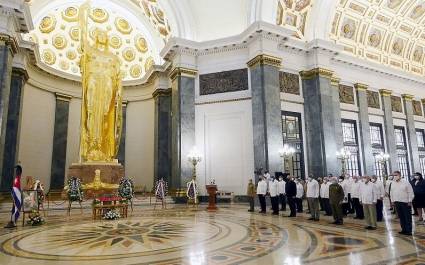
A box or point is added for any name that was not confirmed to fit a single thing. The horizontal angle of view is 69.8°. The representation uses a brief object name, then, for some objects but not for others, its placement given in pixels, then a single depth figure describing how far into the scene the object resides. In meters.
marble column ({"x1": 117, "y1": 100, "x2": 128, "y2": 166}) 18.78
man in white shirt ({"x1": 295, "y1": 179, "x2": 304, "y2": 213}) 10.29
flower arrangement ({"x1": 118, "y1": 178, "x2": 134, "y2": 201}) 10.24
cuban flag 7.43
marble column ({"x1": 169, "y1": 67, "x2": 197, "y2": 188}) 14.18
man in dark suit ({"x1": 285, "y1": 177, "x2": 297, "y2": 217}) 9.20
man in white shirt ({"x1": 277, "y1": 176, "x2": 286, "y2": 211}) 10.56
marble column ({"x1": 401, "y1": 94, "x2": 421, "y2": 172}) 18.72
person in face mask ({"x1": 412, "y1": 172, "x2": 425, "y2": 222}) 7.45
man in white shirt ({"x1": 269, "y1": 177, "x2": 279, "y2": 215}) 10.12
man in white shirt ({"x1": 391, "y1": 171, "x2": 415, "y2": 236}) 5.98
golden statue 13.65
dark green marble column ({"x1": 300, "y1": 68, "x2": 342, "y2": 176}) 14.56
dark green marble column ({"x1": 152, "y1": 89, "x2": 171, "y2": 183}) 17.03
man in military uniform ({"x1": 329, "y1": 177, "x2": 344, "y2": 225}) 7.49
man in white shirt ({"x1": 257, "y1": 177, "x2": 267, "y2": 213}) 10.72
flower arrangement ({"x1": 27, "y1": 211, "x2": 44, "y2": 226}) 7.66
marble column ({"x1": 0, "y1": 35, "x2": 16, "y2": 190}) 10.90
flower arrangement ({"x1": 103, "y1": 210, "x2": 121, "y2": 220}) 8.60
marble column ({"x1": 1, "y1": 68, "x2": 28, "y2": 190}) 13.02
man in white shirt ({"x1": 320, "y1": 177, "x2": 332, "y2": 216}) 9.62
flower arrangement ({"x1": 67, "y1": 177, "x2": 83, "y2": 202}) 10.28
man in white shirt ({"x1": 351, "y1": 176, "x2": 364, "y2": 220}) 8.84
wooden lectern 11.35
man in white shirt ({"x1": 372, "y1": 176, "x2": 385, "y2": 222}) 8.33
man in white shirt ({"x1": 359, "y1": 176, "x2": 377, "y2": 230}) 6.75
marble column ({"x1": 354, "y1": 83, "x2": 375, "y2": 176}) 16.48
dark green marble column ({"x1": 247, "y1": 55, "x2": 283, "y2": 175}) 13.18
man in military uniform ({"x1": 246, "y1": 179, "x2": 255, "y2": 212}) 10.70
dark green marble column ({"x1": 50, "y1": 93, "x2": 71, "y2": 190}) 16.75
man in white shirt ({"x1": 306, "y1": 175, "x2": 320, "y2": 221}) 8.39
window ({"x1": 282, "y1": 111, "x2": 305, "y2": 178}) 14.59
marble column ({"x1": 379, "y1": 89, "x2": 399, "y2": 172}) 17.70
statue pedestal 12.98
